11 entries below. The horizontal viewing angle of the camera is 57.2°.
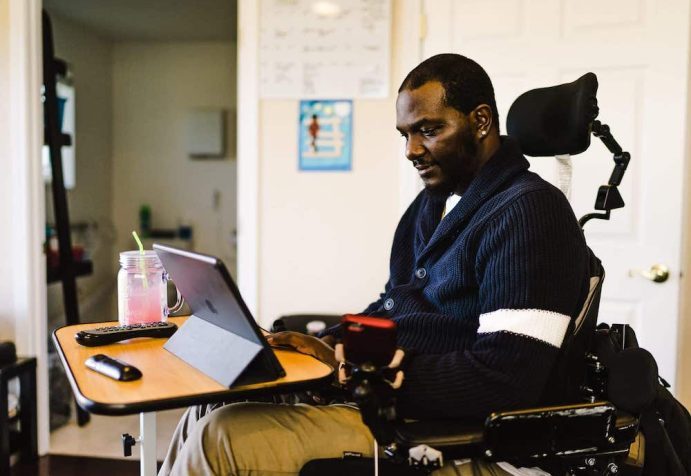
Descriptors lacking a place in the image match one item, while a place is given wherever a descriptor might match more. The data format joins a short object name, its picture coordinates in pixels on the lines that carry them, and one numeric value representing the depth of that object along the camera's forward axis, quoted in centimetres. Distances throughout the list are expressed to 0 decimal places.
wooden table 100
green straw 146
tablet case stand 110
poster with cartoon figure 252
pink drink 146
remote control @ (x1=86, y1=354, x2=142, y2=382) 110
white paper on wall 248
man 114
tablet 109
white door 221
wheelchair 107
